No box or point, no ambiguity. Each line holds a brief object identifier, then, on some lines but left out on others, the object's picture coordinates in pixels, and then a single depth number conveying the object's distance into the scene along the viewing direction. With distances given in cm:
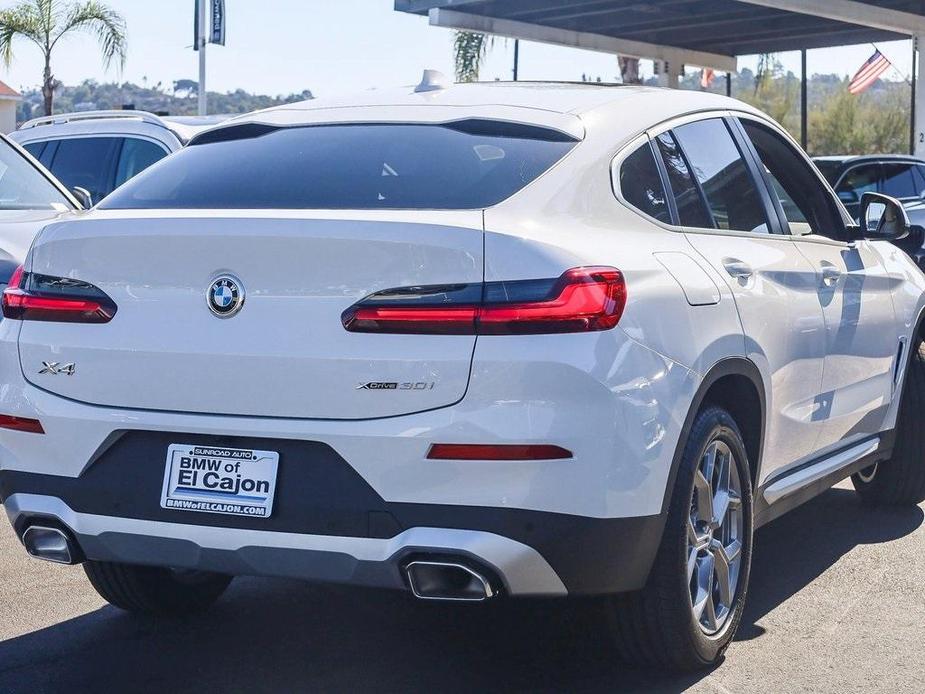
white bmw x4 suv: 370
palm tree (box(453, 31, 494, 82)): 4044
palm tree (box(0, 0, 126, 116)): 3206
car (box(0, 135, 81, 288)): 772
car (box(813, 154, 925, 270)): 1600
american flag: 3812
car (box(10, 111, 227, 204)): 1167
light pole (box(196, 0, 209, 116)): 3428
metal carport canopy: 2664
